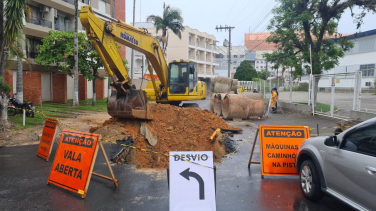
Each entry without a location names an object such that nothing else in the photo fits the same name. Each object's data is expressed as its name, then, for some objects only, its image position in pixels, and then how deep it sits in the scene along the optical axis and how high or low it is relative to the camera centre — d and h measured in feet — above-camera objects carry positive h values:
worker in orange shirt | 68.23 -2.18
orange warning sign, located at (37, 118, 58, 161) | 26.66 -4.60
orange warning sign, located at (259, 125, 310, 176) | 21.68 -4.02
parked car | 13.03 -3.64
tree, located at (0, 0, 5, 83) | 38.12 +8.61
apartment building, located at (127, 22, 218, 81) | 194.39 +28.21
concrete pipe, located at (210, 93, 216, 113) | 67.82 -2.74
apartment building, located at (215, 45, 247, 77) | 282.09 +32.47
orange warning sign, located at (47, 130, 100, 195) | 17.87 -4.53
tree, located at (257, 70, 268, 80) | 230.54 +12.92
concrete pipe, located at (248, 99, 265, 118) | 56.80 -3.17
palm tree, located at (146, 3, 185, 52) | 127.44 +29.54
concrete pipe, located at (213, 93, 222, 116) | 62.23 -2.95
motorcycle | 48.34 -3.19
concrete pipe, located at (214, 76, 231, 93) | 89.86 +1.67
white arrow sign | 13.76 -4.28
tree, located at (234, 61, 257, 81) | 180.01 +11.24
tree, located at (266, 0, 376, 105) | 59.26 +12.39
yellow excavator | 28.60 +4.11
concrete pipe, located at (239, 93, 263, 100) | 60.59 -0.97
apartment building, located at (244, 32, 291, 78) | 312.71 +45.53
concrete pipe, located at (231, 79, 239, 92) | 91.83 +1.48
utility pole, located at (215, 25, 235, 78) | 153.97 +32.87
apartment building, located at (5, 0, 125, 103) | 75.31 +8.30
